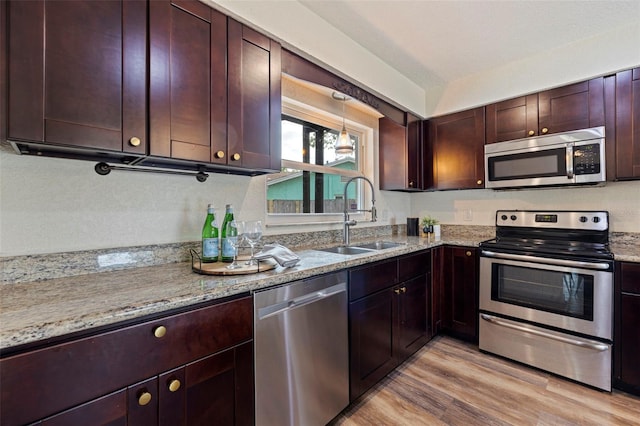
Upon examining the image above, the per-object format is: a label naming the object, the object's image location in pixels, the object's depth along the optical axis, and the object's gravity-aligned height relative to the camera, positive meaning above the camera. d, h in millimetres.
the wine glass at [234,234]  1476 -114
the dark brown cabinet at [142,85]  922 +523
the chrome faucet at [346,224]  2361 -95
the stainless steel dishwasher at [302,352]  1219 -675
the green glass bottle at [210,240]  1457 -137
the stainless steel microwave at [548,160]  2076 +413
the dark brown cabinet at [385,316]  1689 -722
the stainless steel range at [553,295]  1866 -617
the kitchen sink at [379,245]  2488 -292
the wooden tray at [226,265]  1257 -256
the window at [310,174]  2232 +352
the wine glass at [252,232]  1439 -96
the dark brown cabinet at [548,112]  2123 +820
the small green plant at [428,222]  2959 -104
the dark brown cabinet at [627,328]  1761 -749
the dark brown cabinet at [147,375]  726 -495
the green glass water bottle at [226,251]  1497 -201
